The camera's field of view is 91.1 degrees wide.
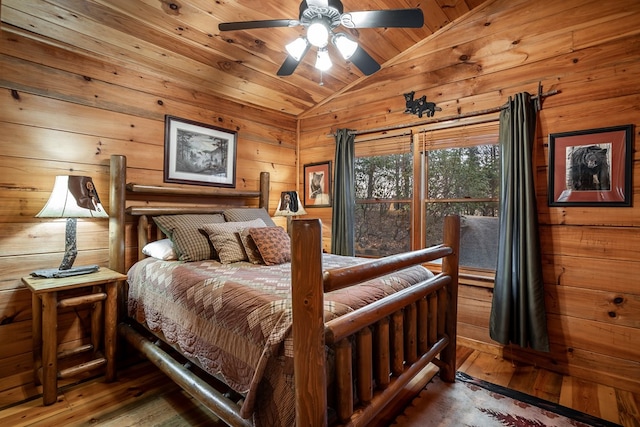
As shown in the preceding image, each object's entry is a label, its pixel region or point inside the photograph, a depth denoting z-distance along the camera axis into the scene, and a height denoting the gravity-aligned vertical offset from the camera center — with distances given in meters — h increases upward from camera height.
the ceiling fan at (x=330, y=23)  1.70 +1.09
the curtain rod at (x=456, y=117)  2.36 +0.87
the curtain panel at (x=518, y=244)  2.28 -0.22
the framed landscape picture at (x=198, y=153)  2.85 +0.58
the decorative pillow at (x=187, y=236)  2.34 -0.18
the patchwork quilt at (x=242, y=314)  1.19 -0.49
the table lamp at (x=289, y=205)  3.36 +0.09
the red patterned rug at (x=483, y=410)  1.72 -1.14
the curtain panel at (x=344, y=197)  3.38 +0.18
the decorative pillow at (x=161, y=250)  2.33 -0.29
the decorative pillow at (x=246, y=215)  2.96 -0.02
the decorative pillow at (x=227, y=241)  2.34 -0.22
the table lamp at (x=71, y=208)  1.95 +0.03
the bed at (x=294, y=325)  1.07 -0.52
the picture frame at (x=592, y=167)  2.09 +0.33
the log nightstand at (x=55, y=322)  1.84 -0.71
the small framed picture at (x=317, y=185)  3.75 +0.35
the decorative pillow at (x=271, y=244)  2.26 -0.23
